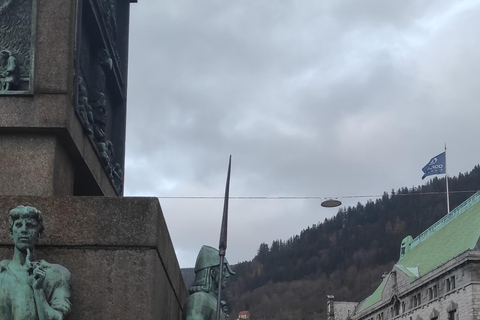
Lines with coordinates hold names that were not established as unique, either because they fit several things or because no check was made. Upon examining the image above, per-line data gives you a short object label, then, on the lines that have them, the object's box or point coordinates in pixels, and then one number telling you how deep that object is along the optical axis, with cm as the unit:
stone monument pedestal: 796
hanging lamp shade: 5034
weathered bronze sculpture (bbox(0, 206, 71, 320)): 727
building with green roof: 6178
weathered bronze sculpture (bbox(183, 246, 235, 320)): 960
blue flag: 6912
